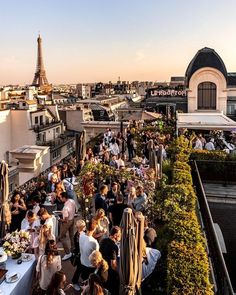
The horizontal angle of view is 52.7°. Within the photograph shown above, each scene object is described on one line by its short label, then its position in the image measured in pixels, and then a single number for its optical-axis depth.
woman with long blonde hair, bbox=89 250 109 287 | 4.21
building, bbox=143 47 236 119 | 26.84
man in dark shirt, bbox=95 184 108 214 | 6.50
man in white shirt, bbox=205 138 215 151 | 13.77
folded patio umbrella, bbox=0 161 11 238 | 6.03
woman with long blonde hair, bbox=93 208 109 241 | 5.18
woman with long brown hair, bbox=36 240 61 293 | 4.46
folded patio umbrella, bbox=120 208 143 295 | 4.06
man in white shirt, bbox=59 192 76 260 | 6.00
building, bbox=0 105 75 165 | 27.57
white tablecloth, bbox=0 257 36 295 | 4.30
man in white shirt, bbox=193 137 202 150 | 13.74
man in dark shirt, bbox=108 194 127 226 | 6.50
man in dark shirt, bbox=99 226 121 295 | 4.43
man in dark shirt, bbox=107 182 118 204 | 7.13
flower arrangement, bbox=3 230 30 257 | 4.88
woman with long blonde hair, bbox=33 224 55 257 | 4.95
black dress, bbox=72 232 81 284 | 5.10
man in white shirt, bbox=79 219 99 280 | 4.70
